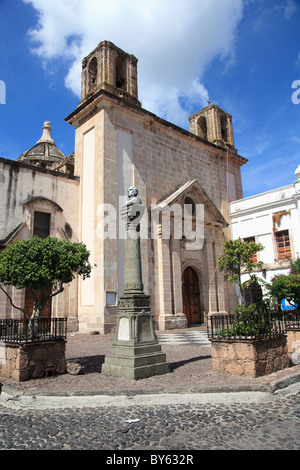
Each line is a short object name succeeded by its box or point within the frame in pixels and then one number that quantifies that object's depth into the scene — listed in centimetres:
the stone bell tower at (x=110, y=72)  1664
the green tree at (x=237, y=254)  1566
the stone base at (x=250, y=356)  605
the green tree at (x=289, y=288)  1057
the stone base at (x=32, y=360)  648
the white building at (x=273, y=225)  1888
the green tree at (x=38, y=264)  720
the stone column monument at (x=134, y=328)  646
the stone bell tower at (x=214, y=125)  2289
